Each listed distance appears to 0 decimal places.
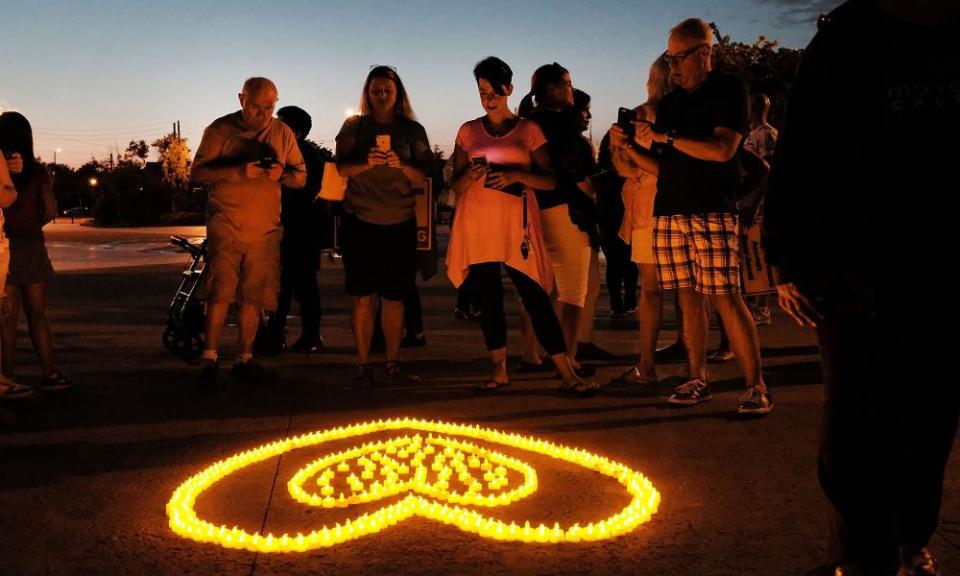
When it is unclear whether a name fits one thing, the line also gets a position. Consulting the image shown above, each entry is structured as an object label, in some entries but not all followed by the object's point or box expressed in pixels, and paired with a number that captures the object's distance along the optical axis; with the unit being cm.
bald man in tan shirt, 609
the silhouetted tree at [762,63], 2733
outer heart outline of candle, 337
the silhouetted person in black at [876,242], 246
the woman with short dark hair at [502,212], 574
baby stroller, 705
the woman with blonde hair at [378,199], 603
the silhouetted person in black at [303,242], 768
